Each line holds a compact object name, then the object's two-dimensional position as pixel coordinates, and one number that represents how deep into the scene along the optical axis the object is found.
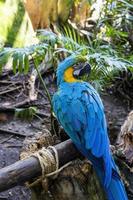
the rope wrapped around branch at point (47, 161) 1.73
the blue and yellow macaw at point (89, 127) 1.74
